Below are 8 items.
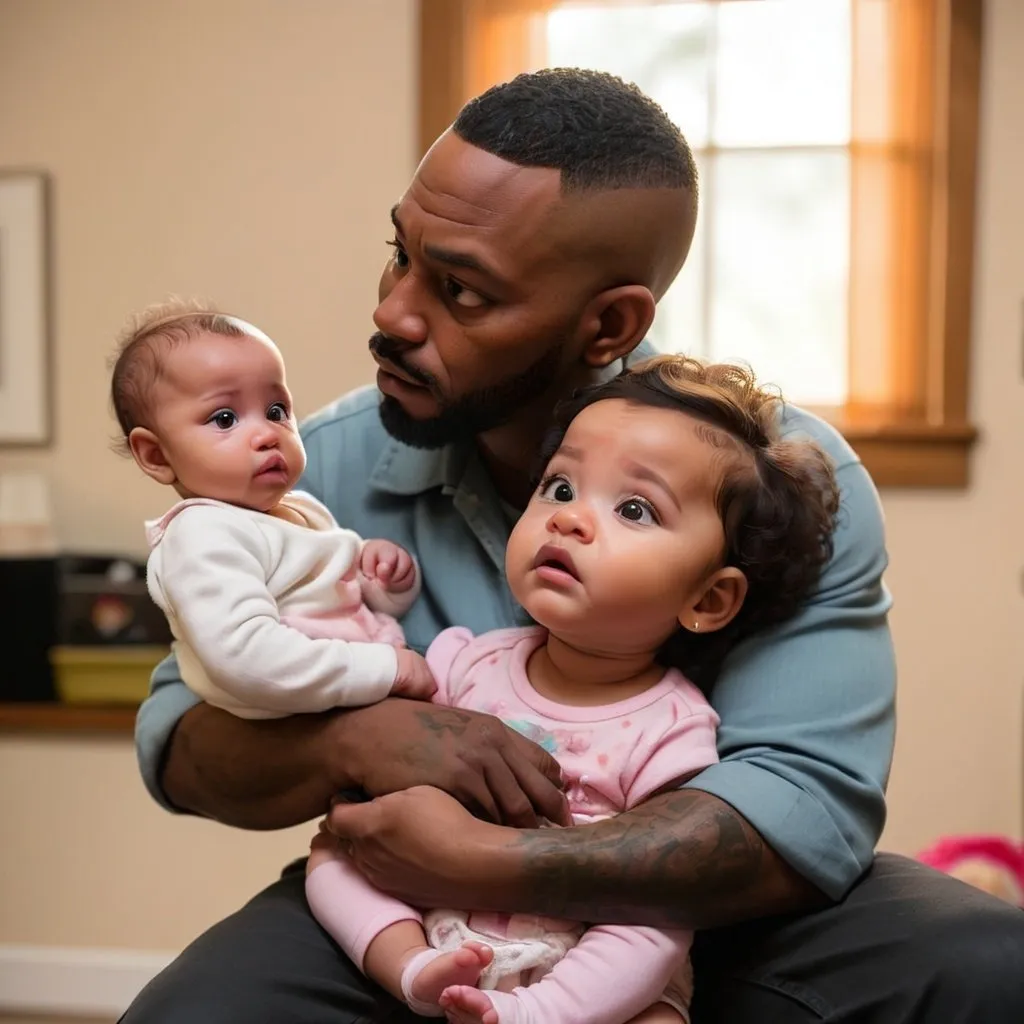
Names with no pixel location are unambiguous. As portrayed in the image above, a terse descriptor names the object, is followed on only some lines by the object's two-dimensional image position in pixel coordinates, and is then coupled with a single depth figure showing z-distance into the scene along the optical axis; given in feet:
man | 3.99
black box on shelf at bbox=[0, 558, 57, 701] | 9.91
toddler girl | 3.95
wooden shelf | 10.00
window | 9.39
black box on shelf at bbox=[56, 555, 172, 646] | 9.57
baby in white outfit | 4.02
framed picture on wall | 10.34
